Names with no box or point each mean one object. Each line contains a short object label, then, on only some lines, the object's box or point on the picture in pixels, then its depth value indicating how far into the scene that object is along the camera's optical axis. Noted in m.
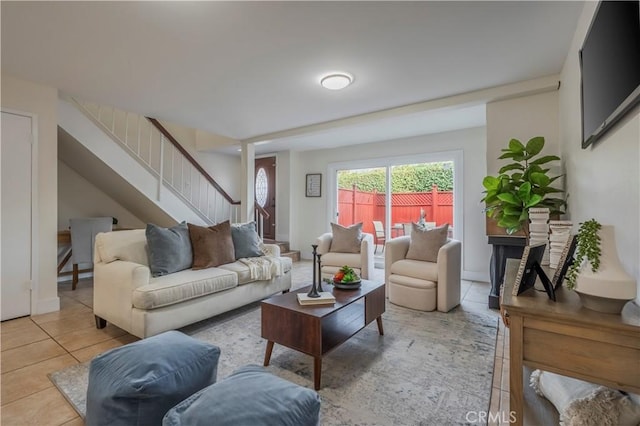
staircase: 3.75
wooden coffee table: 1.84
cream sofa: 2.28
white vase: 1.00
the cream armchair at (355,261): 4.13
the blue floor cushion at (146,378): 1.21
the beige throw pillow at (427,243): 3.47
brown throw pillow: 2.97
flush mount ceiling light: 2.74
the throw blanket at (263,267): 3.08
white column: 5.22
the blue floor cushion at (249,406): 0.97
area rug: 1.61
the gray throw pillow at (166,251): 2.68
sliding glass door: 4.77
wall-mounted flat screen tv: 1.09
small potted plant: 1.06
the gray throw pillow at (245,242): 3.41
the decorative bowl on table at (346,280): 2.40
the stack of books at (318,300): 2.06
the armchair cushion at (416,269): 3.15
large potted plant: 2.27
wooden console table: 0.96
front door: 6.58
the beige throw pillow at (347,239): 4.37
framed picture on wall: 6.20
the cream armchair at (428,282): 3.09
